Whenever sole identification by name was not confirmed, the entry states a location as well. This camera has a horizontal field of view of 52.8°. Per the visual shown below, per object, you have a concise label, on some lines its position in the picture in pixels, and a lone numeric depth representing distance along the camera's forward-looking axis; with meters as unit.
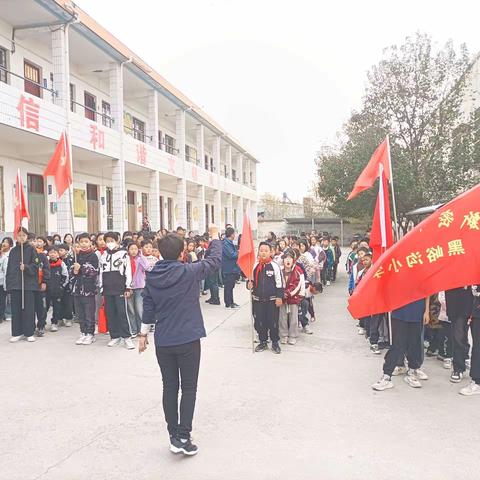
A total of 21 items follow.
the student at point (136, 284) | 7.10
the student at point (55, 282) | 7.81
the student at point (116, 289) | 6.82
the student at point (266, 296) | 6.52
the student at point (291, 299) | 6.91
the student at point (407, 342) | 4.88
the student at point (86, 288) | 6.99
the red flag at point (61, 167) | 8.14
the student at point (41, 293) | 7.30
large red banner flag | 4.15
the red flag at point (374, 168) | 6.05
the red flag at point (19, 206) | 7.95
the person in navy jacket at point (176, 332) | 3.49
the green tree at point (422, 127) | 14.66
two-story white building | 12.25
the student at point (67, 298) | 8.13
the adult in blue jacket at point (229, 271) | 10.36
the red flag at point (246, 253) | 6.61
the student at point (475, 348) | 4.74
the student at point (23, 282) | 7.12
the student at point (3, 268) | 8.22
